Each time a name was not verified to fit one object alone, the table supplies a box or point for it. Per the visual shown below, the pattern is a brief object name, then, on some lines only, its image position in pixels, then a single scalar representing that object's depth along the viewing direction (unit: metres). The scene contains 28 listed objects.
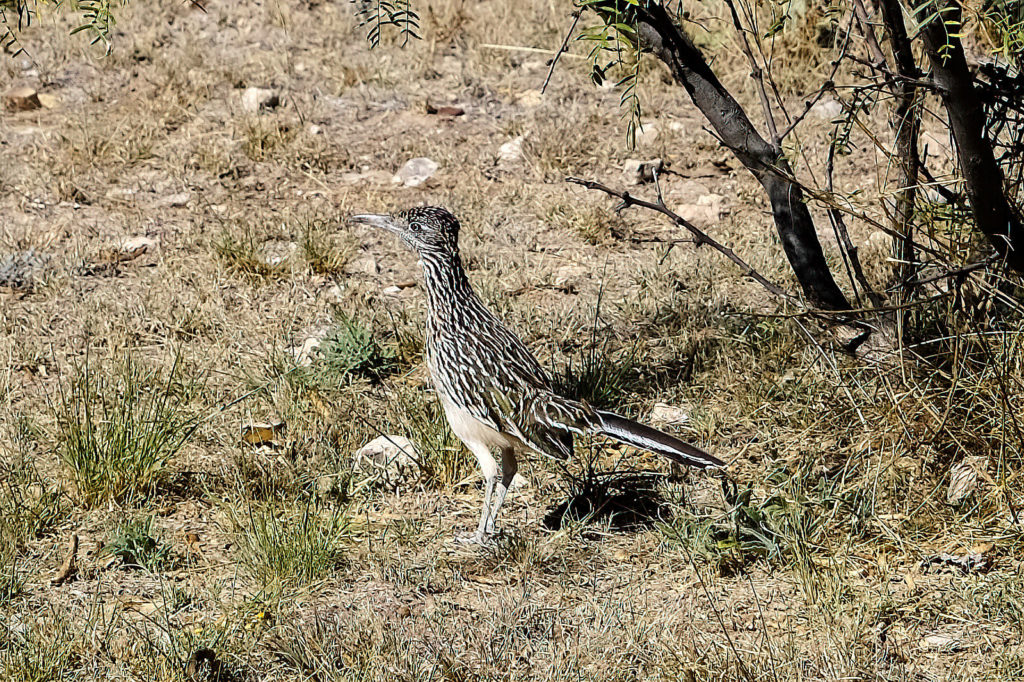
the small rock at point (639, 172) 14.98
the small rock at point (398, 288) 13.09
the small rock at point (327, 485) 9.68
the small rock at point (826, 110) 15.85
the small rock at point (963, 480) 8.70
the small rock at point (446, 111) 16.33
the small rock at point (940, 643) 7.71
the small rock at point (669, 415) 10.48
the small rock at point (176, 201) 14.60
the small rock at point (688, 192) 14.66
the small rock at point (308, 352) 11.52
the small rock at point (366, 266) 13.50
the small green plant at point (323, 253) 13.28
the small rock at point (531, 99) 16.53
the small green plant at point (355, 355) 11.19
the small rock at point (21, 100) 16.22
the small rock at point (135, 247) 13.63
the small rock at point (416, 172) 15.01
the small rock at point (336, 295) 12.78
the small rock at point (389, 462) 9.87
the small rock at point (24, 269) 12.94
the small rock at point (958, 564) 8.36
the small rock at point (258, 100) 16.16
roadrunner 8.80
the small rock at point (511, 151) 15.45
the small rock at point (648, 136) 15.62
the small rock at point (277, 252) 13.36
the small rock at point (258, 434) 10.28
